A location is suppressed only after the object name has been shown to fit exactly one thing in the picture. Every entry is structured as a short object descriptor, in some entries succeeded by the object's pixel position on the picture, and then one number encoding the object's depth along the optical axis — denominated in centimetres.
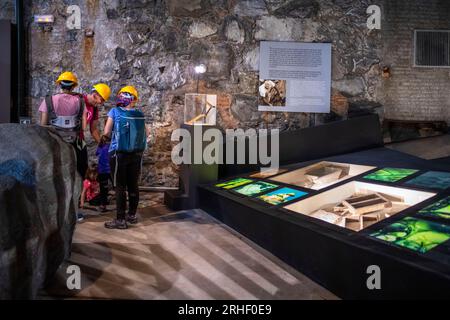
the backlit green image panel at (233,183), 472
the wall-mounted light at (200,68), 661
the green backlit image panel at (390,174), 367
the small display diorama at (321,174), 416
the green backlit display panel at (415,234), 232
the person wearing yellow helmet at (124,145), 416
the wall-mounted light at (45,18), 659
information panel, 669
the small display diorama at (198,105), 641
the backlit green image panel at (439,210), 267
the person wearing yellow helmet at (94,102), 473
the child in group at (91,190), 549
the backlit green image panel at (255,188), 422
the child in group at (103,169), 529
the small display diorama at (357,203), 309
